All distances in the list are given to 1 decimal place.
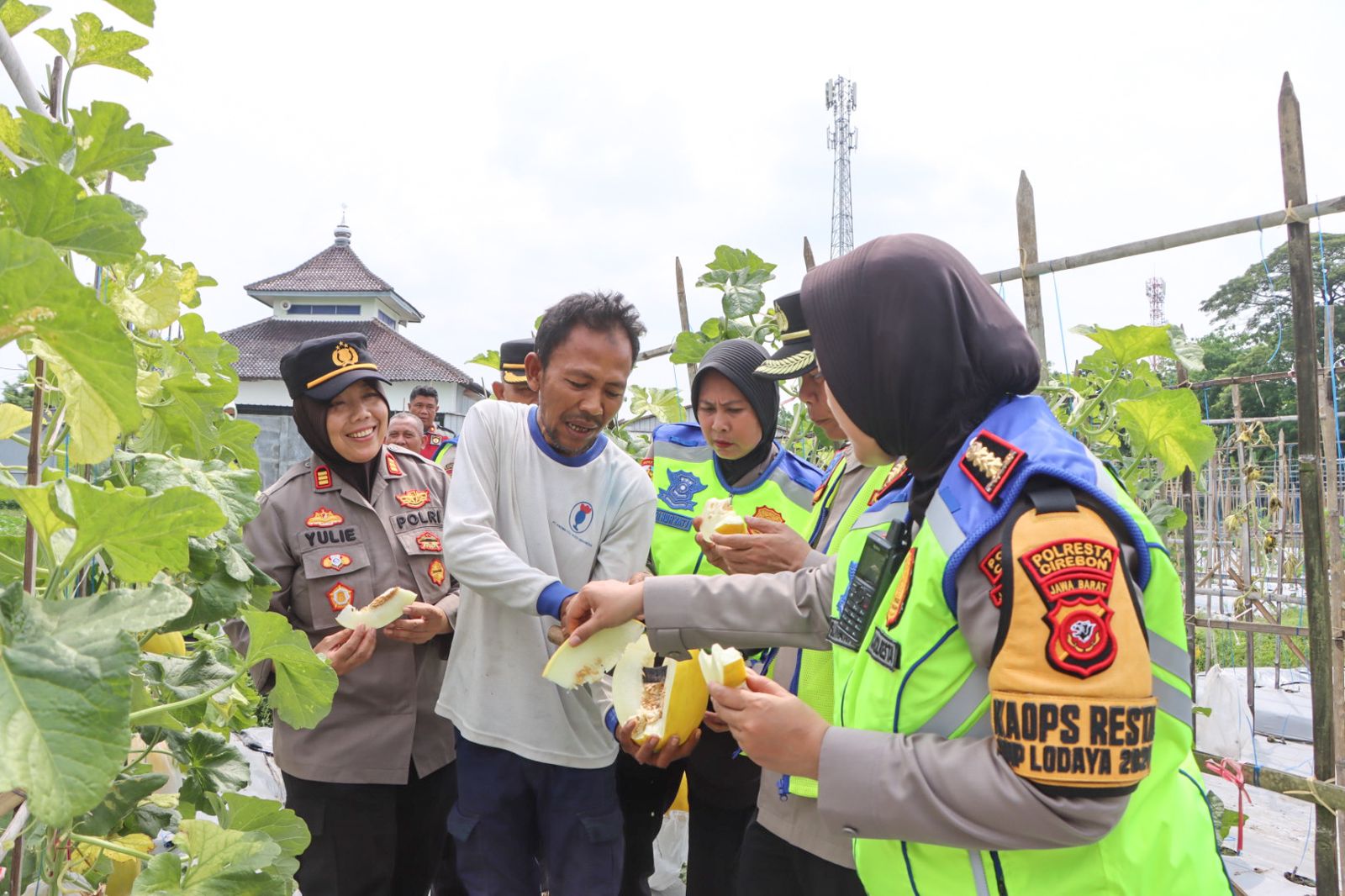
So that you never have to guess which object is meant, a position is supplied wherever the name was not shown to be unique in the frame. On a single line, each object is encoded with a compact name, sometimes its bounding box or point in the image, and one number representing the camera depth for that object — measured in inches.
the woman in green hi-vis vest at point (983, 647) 38.1
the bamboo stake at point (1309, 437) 100.0
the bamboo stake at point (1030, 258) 124.4
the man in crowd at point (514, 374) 165.6
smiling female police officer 93.9
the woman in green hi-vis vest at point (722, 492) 104.3
